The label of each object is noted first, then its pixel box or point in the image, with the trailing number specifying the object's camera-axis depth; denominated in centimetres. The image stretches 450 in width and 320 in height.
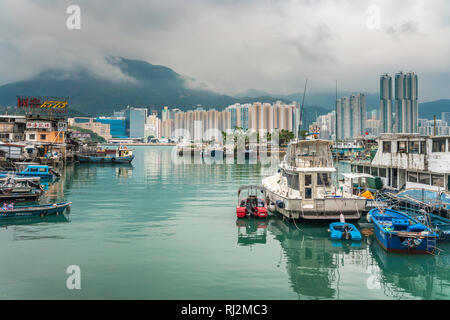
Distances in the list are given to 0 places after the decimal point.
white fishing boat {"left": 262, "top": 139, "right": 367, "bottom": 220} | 1933
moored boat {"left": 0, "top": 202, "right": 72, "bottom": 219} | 2136
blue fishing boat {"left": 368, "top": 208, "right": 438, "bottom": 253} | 1468
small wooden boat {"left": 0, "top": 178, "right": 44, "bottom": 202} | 2616
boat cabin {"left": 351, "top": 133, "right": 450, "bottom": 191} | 2041
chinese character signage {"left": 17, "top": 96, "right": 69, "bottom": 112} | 6475
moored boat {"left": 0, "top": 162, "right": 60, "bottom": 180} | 3682
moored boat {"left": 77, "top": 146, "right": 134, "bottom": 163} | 6844
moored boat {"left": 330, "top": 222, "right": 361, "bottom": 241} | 1703
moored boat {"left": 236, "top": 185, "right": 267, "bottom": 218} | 2191
